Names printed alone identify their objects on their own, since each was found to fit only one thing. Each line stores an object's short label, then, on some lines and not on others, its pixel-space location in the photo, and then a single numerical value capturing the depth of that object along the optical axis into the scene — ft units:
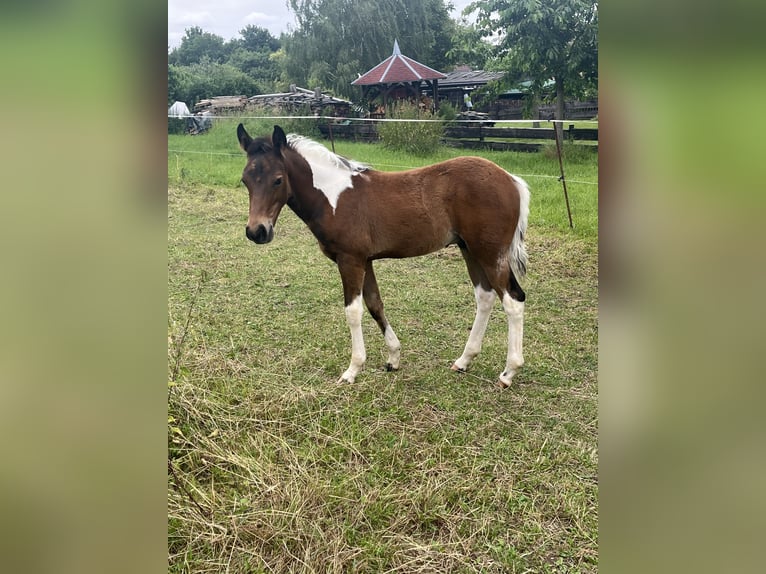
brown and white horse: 9.42
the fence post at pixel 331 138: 21.70
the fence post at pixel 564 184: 16.25
